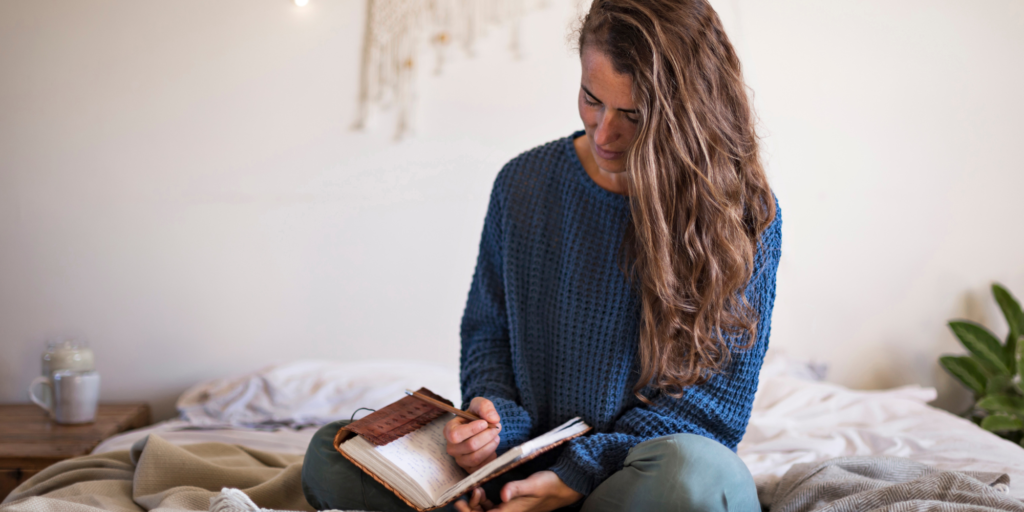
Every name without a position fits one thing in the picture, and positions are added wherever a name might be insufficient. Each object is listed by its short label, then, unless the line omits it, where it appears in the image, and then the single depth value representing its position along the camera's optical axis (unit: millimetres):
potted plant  2125
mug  1769
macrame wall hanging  2115
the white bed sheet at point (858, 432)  1454
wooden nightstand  1569
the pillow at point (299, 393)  1742
